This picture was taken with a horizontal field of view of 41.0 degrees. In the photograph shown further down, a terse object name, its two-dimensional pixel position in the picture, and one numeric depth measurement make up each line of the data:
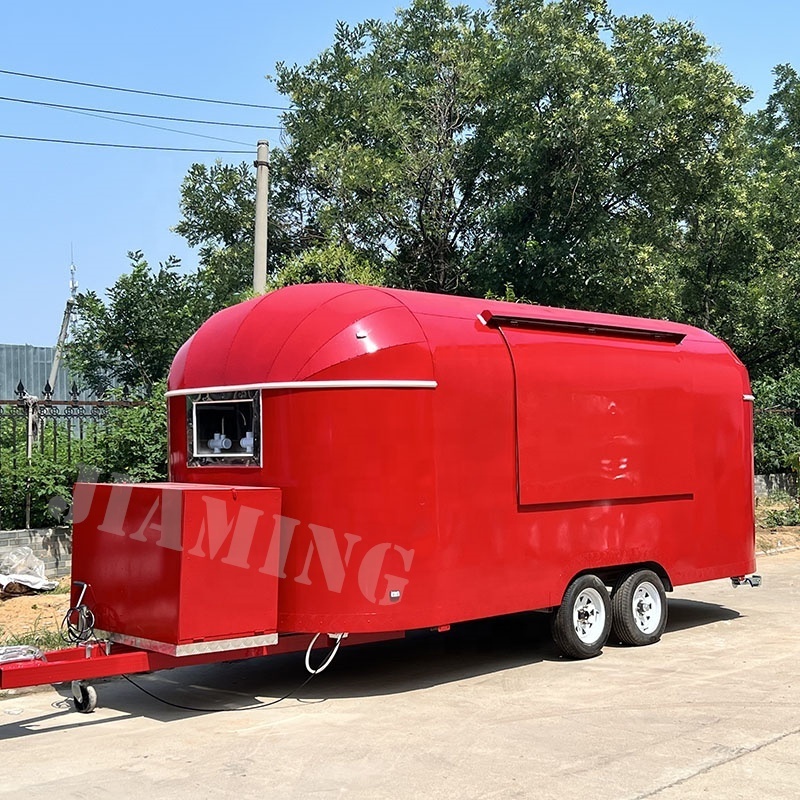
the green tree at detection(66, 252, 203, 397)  18.38
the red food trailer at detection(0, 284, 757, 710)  7.98
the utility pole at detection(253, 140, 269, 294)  14.47
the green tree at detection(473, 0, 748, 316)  19.67
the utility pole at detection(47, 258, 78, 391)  21.78
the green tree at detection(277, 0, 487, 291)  20.44
